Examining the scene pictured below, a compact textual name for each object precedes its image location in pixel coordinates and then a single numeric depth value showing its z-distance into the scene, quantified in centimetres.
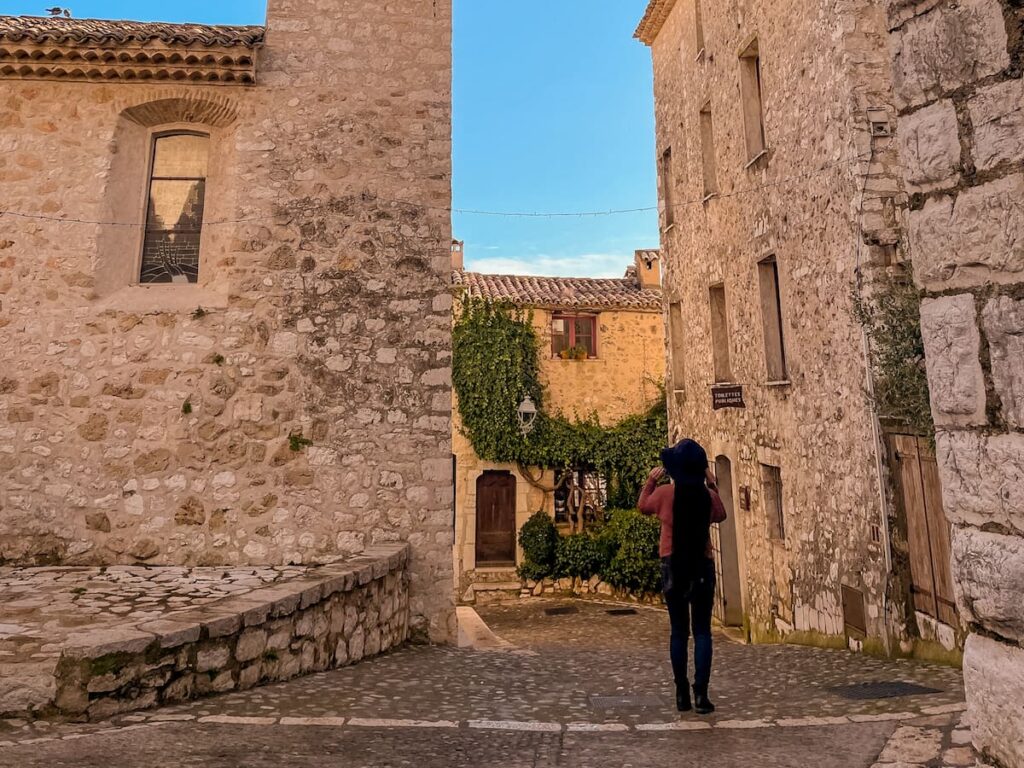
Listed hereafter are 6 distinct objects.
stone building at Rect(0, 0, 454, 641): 602
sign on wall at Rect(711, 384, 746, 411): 961
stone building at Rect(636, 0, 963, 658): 604
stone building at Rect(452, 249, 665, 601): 1491
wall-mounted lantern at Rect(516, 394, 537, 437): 1461
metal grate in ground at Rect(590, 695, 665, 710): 388
